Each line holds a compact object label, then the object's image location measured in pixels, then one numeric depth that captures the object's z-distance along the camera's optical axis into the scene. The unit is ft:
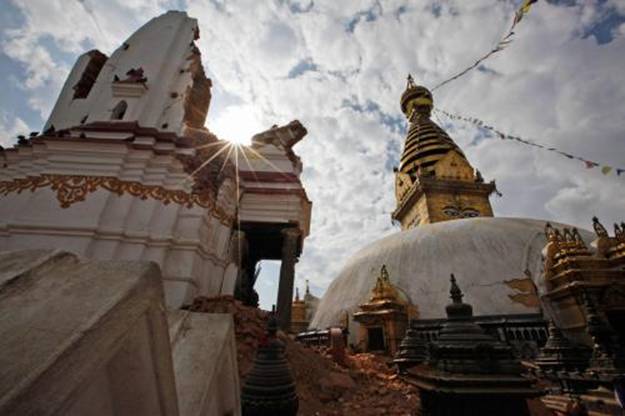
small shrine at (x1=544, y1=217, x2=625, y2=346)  25.39
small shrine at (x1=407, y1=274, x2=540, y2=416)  8.53
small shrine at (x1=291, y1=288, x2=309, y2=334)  69.01
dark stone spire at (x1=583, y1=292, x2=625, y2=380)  13.58
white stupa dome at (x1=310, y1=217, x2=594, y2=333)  37.70
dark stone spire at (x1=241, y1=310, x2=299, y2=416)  7.57
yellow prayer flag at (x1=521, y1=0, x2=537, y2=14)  22.90
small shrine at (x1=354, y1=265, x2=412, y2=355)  34.17
